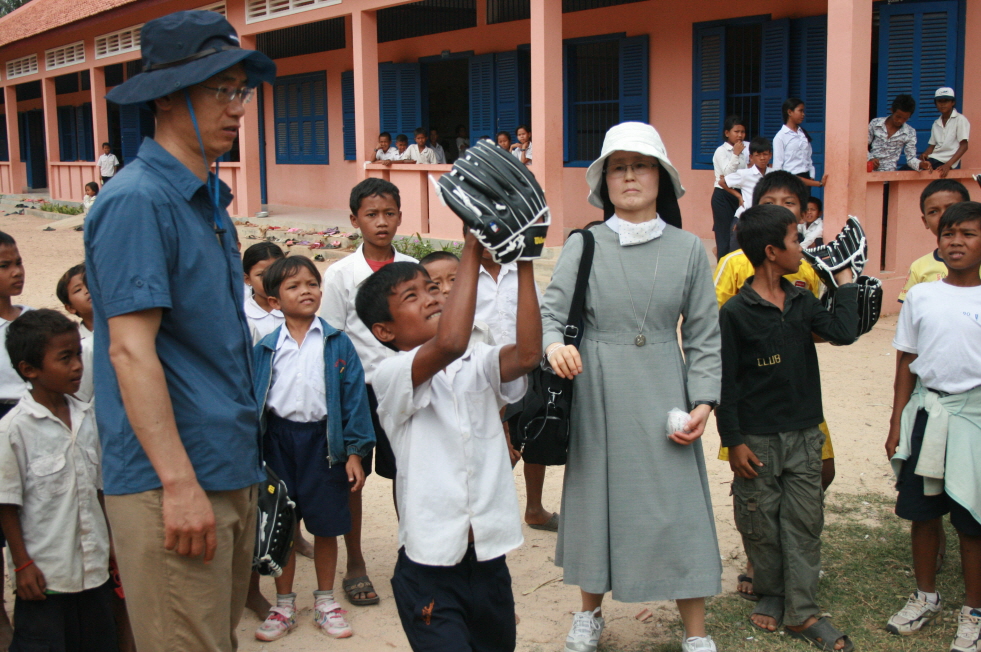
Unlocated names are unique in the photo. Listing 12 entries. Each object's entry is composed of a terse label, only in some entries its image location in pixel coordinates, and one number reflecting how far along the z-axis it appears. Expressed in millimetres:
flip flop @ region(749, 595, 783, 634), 3279
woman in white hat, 2887
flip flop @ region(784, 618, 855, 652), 3098
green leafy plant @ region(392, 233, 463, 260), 11016
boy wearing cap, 8289
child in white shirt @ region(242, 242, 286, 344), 3959
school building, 8438
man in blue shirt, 1832
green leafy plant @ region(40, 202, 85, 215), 19562
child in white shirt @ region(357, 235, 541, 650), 2326
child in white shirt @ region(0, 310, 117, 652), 2727
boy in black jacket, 3195
